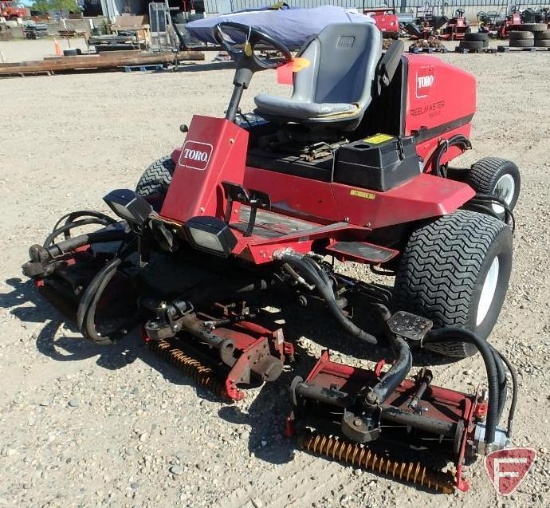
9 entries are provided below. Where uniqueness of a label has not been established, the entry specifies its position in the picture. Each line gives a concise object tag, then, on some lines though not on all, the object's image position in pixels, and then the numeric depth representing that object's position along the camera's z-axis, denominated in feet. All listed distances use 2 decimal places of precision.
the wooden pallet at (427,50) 53.01
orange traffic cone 65.93
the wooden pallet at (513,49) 52.08
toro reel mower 7.27
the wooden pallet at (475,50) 52.29
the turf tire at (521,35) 53.36
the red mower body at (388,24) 57.57
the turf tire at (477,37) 52.49
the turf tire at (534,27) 53.95
